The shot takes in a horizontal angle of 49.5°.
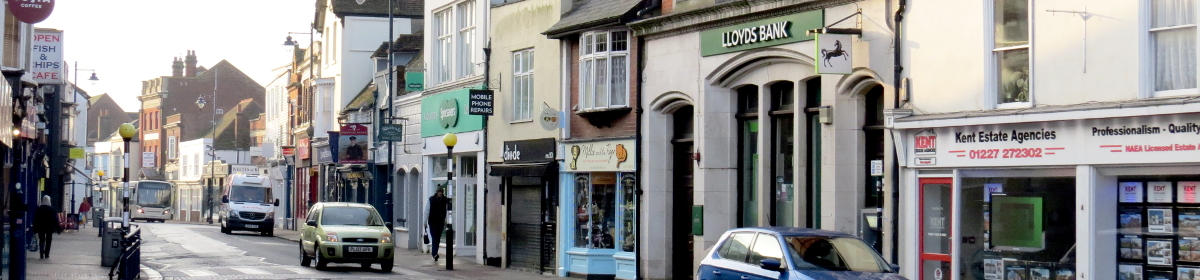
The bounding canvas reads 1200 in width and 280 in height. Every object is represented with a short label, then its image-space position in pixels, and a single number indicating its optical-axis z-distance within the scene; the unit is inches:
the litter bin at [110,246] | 988.6
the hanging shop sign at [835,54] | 679.1
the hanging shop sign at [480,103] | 1083.9
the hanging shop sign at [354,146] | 1601.9
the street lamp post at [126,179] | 807.8
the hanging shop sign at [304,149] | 2035.4
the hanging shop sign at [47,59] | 1032.2
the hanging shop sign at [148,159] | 3864.2
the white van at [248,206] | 1937.7
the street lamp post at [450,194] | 1035.6
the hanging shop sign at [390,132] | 1331.2
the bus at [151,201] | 2672.2
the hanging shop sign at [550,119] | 981.2
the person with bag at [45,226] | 1139.9
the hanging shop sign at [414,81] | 1311.5
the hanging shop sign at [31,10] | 728.3
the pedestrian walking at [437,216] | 1184.8
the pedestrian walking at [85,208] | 2303.2
